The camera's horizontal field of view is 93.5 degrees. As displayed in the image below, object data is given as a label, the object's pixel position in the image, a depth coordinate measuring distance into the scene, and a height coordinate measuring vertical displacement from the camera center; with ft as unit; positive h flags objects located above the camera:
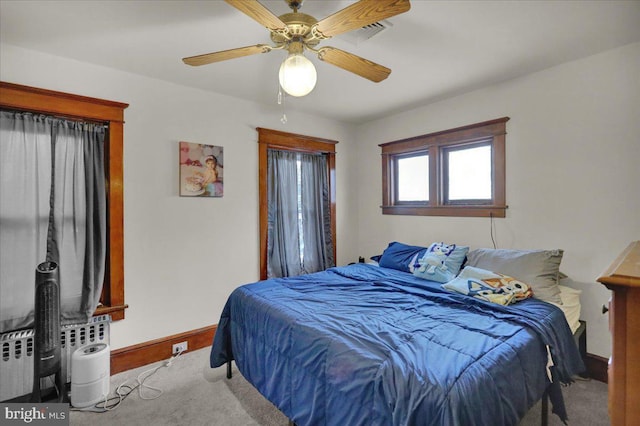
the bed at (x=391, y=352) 3.78 -2.18
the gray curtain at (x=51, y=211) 6.88 +0.07
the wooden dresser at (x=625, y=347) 2.16 -1.02
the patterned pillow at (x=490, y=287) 6.59 -1.79
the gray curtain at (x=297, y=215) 11.30 -0.13
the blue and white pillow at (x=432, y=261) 8.53 -1.55
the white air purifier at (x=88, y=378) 6.54 -3.62
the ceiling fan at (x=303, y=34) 4.09 +2.81
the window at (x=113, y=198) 7.85 +0.41
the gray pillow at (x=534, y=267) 6.87 -1.44
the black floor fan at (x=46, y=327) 6.17 -2.34
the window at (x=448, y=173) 9.39 +1.34
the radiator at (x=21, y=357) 6.53 -3.21
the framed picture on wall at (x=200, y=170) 9.23 +1.35
